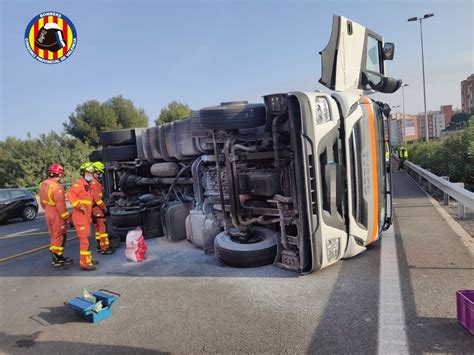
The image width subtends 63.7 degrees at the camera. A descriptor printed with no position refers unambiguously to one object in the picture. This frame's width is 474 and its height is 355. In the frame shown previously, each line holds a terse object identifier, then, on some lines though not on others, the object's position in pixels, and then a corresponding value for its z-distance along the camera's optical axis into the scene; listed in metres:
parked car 12.23
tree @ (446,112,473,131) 66.36
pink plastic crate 2.73
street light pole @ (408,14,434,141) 26.03
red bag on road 5.54
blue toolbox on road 3.54
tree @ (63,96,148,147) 44.12
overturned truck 4.27
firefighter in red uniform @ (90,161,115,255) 6.09
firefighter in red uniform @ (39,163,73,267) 5.66
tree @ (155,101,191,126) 52.19
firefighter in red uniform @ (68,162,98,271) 5.37
